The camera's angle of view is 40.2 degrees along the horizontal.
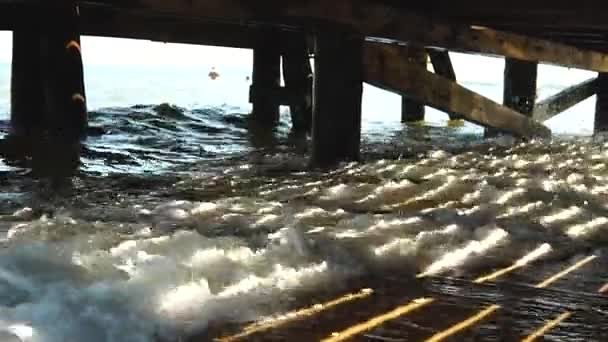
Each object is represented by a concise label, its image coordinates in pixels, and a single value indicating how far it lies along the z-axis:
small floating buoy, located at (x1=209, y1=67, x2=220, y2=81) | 44.88
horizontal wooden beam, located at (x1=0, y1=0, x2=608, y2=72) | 5.02
